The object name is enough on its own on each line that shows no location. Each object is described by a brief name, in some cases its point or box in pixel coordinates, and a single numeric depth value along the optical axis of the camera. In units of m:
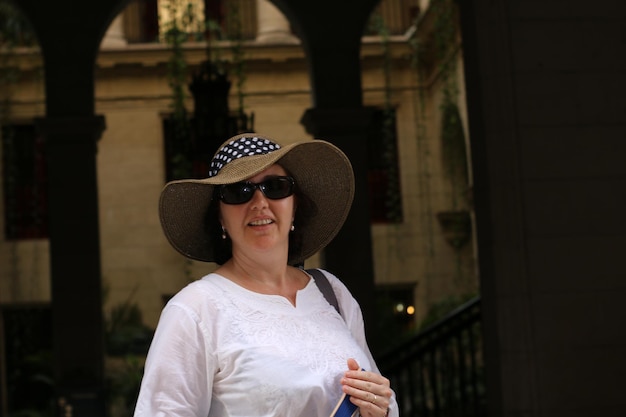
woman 2.95
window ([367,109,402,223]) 23.91
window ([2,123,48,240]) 22.44
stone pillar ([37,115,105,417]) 10.98
